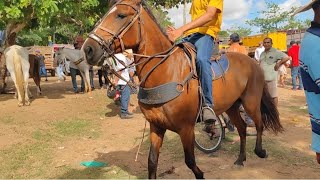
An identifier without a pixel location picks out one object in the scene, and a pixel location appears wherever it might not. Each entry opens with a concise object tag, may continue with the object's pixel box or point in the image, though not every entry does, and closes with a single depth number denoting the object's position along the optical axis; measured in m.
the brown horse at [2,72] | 12.67
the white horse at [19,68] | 10.20
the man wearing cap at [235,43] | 7.75
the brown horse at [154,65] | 3.26
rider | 3.76
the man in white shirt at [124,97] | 8.70
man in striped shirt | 2.24
